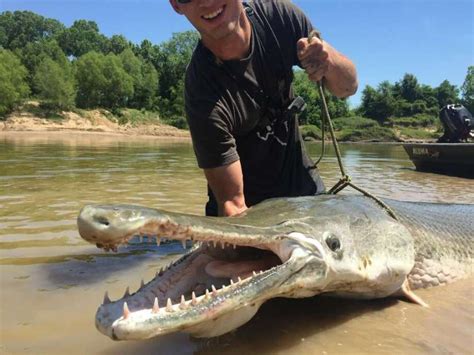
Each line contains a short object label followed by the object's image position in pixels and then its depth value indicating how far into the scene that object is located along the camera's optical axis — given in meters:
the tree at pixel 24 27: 81.16
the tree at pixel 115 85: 51.81
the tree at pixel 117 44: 76.69
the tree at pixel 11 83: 42.19
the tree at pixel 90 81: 50.41
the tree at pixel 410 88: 67.50
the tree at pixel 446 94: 68.25
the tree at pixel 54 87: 45.06
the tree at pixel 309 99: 55.28
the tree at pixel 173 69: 57.97
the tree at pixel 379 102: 61.62
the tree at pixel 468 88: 70.31
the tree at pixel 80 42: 75.25
